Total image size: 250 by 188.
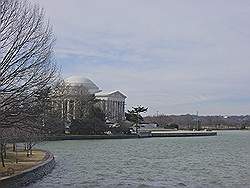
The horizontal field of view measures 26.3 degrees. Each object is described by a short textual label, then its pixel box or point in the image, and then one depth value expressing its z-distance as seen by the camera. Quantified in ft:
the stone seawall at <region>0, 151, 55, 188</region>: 70.64
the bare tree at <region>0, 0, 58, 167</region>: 65.92
